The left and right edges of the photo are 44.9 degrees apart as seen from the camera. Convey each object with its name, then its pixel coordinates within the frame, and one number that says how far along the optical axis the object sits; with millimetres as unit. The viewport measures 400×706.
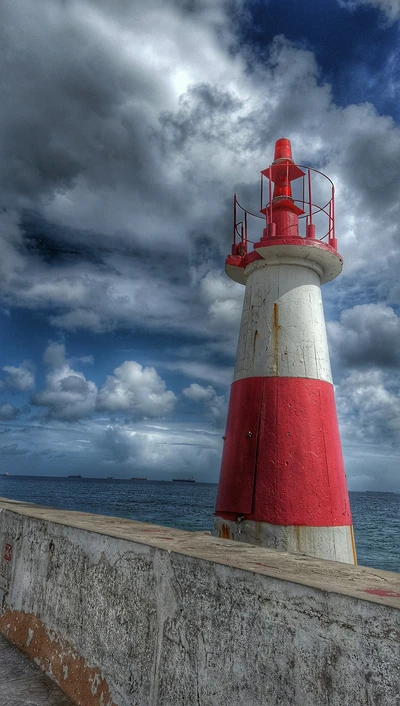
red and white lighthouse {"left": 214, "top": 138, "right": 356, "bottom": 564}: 5238
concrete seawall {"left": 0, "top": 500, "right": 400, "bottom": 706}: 1771
